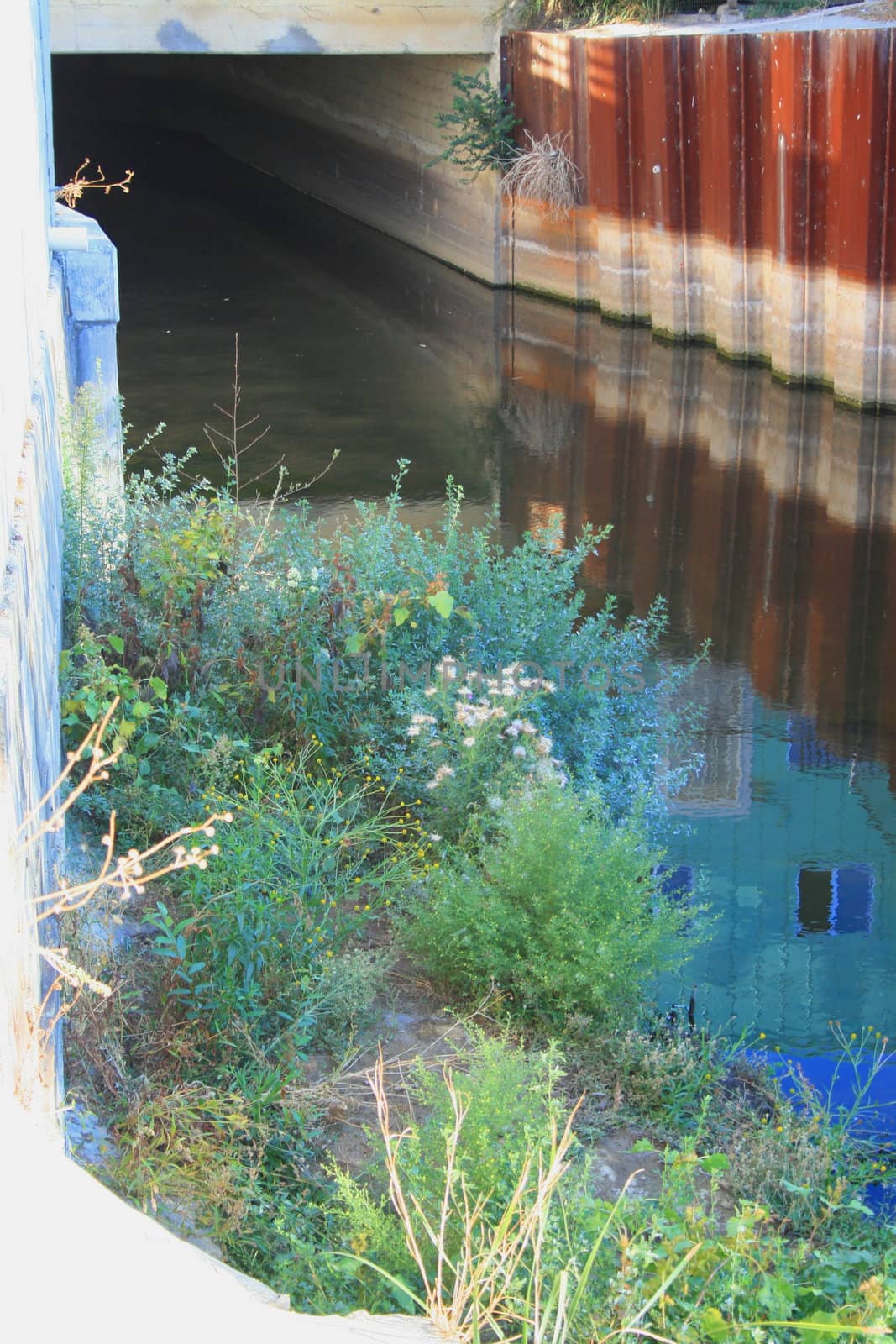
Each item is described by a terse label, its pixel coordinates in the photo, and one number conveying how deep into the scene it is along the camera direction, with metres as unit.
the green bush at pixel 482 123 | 17.88
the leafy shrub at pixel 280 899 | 4.19
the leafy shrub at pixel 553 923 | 4.42
